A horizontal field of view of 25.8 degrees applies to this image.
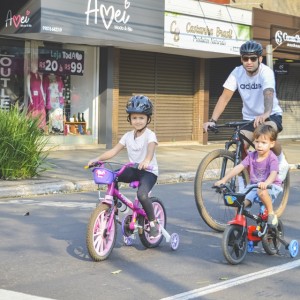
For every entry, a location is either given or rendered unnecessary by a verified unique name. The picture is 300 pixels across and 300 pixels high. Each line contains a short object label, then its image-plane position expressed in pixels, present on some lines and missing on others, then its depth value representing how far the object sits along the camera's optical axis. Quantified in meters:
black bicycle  7.24
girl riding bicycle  6.41
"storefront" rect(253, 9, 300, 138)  20.58
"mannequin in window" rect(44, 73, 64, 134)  17.33
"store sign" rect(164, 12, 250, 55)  17.47
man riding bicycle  7.32
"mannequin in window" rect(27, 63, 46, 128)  16.80
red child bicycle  6.04
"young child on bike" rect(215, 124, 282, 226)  6.23
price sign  16.94
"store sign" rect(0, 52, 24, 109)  16.33
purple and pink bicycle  6.03
